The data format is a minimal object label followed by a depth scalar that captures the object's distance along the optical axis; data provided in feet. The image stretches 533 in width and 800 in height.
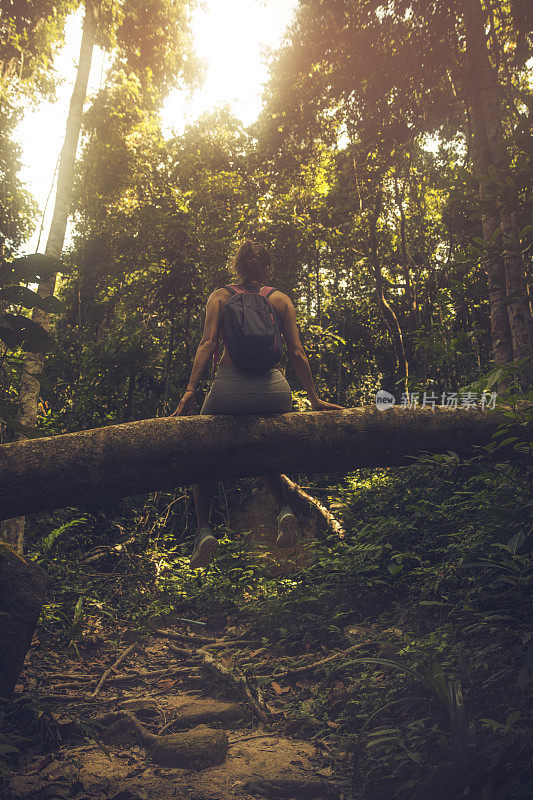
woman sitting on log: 11.23
